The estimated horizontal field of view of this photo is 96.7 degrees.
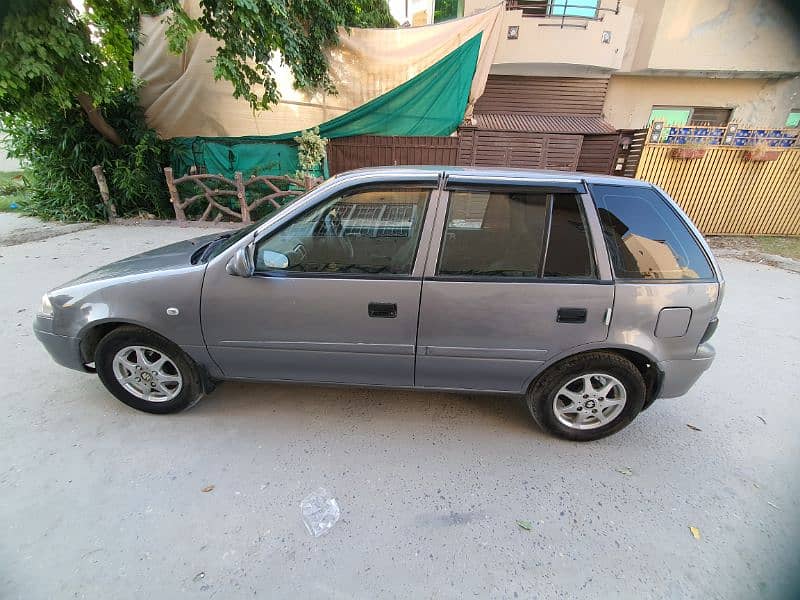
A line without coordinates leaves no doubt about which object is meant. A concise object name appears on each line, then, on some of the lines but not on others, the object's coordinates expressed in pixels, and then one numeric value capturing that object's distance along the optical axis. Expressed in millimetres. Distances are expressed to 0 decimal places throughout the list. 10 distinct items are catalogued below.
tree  4887
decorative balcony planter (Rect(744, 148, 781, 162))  7105
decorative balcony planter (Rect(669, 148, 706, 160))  7102
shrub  7484
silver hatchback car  2064
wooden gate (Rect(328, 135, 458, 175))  8180
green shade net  7496
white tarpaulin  7223
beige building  8766
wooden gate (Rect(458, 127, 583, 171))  8648
